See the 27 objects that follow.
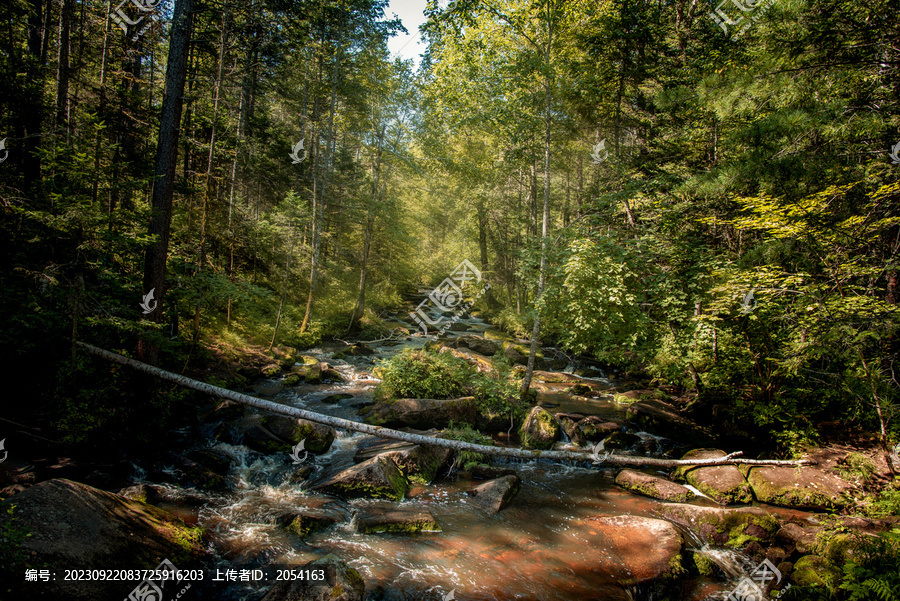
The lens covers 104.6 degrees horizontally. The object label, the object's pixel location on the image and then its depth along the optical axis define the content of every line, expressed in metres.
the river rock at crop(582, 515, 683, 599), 5.25
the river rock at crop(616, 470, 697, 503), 7.38
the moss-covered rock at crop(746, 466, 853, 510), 6.89
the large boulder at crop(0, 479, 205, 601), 3.55
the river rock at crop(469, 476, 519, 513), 6.93
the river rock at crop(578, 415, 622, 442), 10.18
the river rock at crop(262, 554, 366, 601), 3.98
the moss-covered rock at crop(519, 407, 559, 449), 9.53
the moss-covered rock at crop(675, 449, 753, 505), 7.39
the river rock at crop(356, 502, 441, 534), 5.97
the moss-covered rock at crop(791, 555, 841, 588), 4.88
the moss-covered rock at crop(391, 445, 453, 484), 7.73
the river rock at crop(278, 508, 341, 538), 5.71
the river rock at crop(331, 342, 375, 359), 17.35
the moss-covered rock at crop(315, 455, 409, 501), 6.91
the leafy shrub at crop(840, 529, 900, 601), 3.99
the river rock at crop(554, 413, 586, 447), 9.84
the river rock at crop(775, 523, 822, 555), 5.78
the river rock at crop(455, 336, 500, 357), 18.72
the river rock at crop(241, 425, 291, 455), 8.08
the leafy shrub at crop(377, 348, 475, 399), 10.95
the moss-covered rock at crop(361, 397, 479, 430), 9.86
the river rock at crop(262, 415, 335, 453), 8.55
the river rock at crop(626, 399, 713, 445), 10.34
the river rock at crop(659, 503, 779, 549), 6.09
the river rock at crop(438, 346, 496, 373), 13.32
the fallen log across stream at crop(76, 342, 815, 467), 5.93
